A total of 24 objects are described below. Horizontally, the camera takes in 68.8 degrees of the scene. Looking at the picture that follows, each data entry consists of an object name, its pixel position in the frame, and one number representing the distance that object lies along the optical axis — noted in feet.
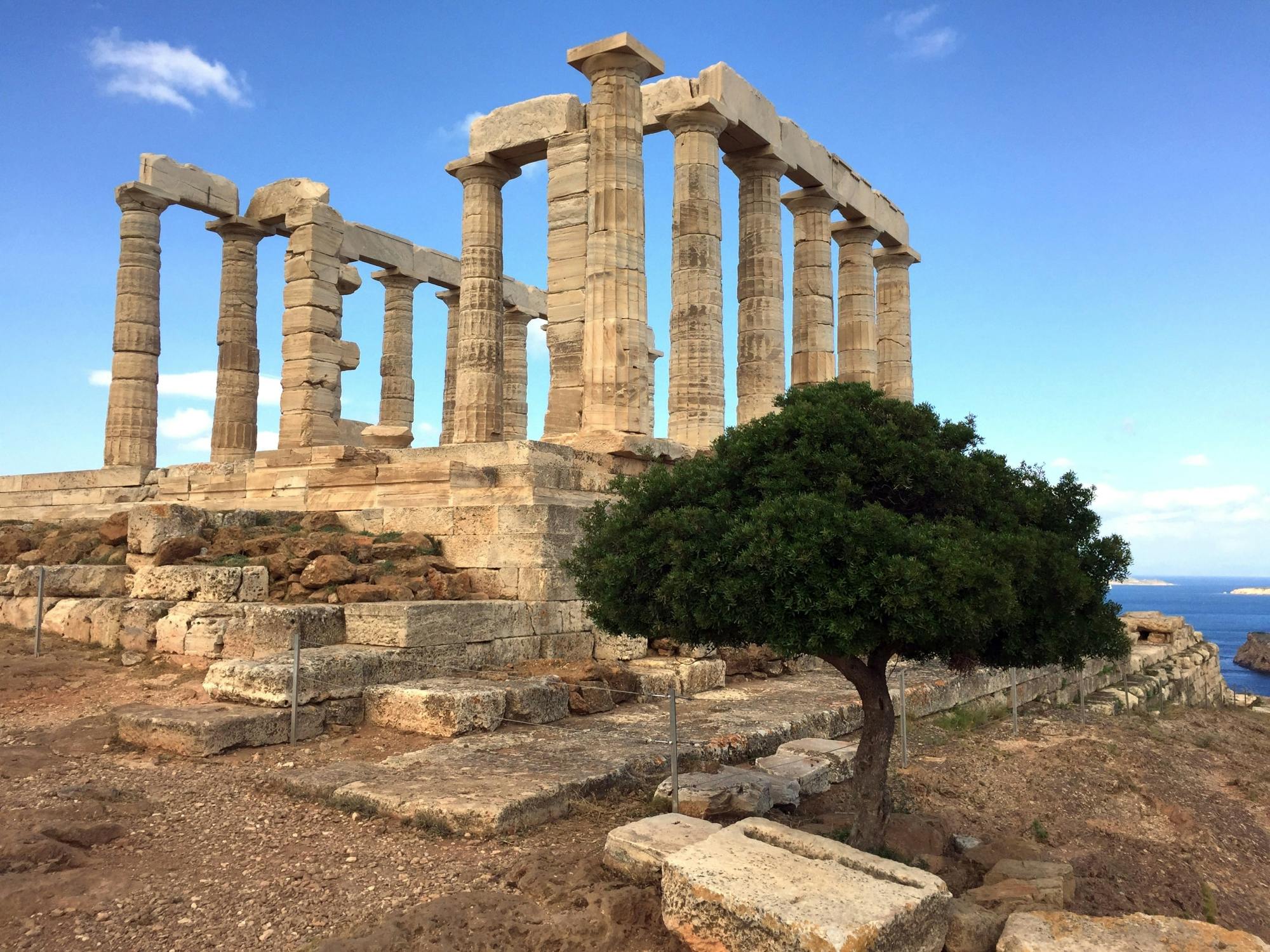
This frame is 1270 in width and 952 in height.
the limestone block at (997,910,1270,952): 14.21
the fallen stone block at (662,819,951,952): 13.53
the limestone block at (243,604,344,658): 31.09
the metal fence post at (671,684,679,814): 21.21
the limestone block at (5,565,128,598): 38.24
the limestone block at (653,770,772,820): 21.49
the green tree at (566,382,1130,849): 17.24
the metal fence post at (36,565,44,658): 34.68
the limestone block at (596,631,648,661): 38.45
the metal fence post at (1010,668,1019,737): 38.73
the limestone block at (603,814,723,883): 17.10
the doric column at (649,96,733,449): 59.82
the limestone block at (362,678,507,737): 27.20
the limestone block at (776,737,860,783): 26.96
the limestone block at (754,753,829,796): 25.08
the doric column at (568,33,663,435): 53.26
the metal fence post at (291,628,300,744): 26.71
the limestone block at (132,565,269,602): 33.94
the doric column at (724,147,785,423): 66.85
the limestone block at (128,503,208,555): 37.96
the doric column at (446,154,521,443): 62.39
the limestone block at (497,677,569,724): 28.86
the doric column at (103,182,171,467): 72.69
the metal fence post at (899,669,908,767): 31.12
